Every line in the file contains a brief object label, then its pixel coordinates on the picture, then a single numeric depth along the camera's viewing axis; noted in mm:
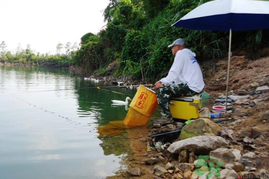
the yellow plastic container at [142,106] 4684
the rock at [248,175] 2269
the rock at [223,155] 2689
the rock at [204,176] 2518
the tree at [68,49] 80075
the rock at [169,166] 3045
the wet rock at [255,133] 3333
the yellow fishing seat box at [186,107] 4328
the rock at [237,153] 2689
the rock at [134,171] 2973
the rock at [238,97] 6162
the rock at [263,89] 6060
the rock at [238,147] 3045
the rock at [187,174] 2721
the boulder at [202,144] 3057
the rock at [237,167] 2516
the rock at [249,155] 2659
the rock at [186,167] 2863
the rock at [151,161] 3273
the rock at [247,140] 3184
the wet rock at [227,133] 3458
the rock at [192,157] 3053
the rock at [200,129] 3574
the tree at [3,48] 96062
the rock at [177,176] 2775
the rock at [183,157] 3121
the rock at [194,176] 2643
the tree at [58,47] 92750
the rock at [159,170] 2957
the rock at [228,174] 2330
